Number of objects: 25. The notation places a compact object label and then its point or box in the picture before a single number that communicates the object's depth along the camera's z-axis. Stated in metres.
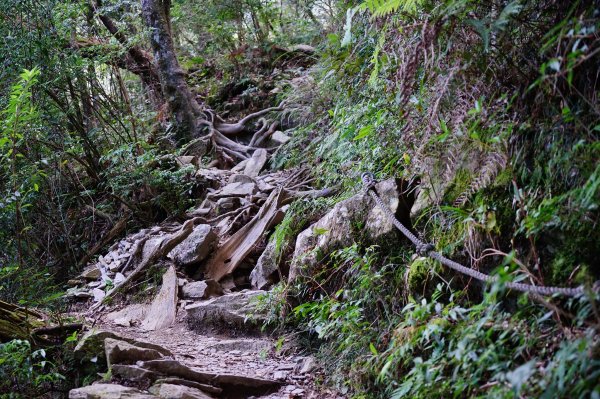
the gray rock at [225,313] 5.16
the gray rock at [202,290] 5.91
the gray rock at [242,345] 4.75
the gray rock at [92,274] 7.28
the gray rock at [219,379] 3.75
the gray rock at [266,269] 5.57
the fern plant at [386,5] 3.21
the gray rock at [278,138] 9.06
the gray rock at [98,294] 6.58
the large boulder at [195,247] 6.43
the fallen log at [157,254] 6.60
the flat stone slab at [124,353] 3.81
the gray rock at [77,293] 6.65
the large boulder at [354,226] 3.91
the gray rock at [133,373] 3.62
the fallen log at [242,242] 6.31
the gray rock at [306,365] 4.11
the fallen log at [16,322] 4.27
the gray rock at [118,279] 6.78
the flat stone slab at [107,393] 3.22
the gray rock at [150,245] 6.82
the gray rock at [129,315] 5.80
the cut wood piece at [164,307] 5.58
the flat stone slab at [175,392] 3.32
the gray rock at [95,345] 4.04
